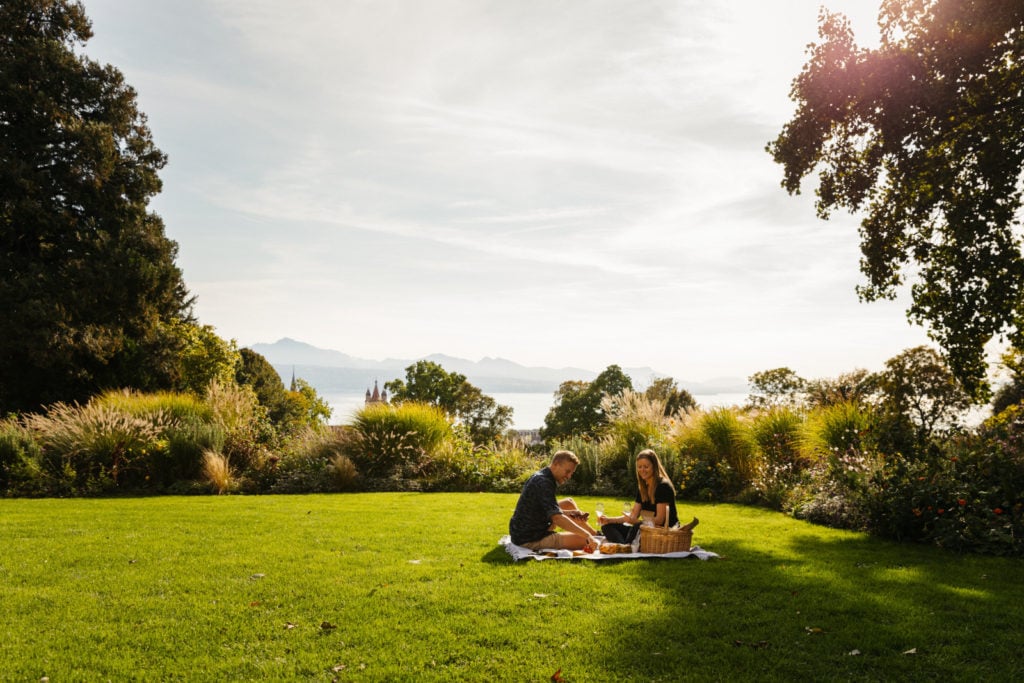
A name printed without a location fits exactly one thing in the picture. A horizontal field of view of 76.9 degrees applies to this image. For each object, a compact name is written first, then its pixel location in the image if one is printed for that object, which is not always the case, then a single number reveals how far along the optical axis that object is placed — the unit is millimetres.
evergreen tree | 16875
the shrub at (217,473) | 10914
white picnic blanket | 6000
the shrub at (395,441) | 12414
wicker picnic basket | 6188
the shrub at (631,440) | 11891
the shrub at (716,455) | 11312
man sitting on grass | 6309
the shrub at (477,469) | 12242
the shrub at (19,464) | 10086
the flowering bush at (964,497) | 6543
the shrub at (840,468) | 8031
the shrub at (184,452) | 11328
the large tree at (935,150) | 7875
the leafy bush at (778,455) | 10219
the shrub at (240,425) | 12055
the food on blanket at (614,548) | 6207
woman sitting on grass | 6535
